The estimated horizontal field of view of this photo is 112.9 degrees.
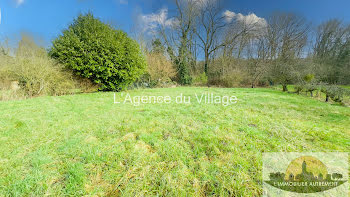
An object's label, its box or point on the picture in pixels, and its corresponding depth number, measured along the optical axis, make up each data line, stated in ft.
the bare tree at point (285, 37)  51.70
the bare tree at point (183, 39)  56.93
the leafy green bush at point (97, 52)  18.76
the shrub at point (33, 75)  17.19
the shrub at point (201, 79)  55.57
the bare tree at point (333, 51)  46.37
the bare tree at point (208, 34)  59.98
